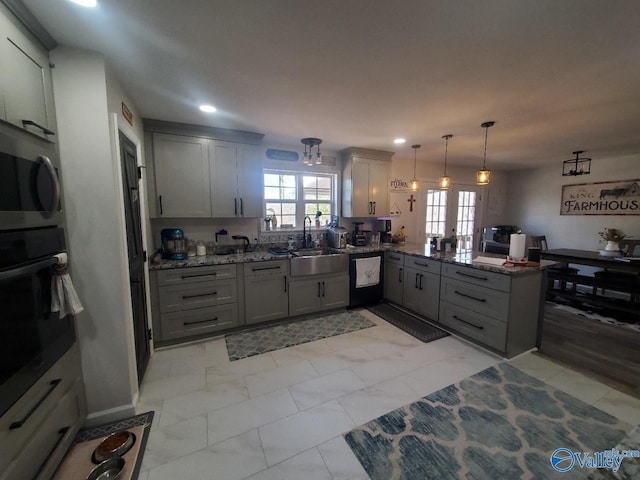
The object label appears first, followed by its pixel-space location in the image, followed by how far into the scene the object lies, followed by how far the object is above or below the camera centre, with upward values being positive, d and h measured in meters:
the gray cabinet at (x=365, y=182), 4.02 +0.55
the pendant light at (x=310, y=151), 3.44 +0.95
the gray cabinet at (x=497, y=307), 2.41 -0.90
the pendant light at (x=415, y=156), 3.74 +1.04
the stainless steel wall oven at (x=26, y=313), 1.07 -0.45
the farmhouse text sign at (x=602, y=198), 4.39 +0.34
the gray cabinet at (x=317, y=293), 3.24 -1.00
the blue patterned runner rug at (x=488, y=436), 1.43 -1.38
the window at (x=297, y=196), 3.81 +0.31
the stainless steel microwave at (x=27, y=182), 1.10 +0.16
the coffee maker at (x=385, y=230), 4.30 -0.23
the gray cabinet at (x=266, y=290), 2.98 -0.88
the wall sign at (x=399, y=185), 4.72 +0.57
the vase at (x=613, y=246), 3.69 -0.42
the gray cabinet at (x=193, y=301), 2.61 -0.89
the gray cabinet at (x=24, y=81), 1.14 +0.66
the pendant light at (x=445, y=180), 3.32 +0.47
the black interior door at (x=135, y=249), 1.94 -0.27
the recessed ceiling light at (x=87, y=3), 1.21 +1.00
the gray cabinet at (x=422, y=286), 3.11 -0.88
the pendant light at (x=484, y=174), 2.87 +0.48
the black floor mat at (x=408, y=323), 2.91 -1.32
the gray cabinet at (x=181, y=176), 2.85 +0.45
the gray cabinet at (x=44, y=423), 1.06 -1.00
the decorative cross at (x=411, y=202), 4.91 +0.27
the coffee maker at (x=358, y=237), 4.06 -0.33
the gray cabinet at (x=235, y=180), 3.09 +0.44
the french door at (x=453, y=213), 5.11 +0.08
